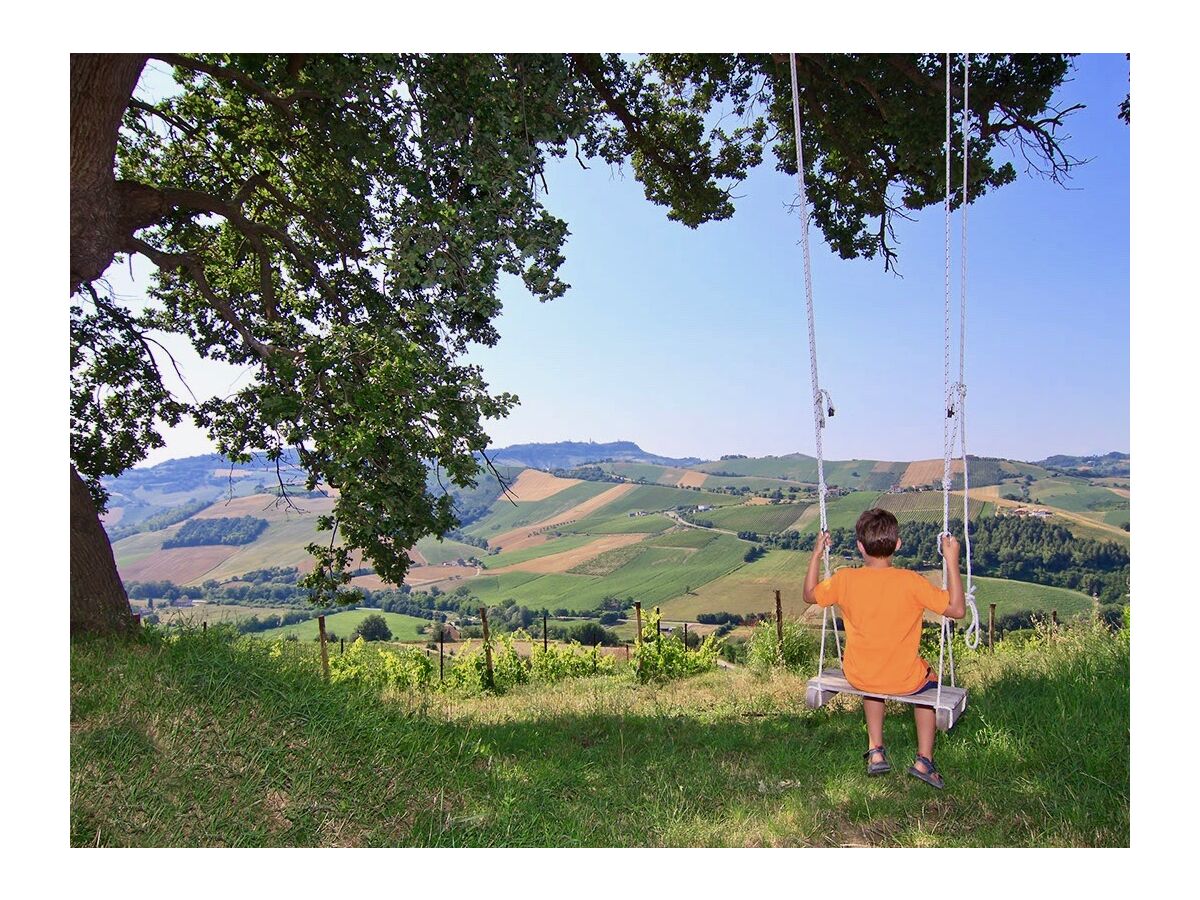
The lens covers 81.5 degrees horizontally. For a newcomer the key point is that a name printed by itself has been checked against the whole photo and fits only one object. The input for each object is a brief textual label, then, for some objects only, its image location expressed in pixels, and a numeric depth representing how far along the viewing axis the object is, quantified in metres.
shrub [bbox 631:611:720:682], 10.09
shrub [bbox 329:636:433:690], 12.75
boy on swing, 3.36
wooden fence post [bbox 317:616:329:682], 9.43
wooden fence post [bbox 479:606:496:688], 11.90
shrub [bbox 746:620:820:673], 9.21
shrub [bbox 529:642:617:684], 13.48
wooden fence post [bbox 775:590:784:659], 9.58
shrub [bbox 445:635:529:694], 12.35
